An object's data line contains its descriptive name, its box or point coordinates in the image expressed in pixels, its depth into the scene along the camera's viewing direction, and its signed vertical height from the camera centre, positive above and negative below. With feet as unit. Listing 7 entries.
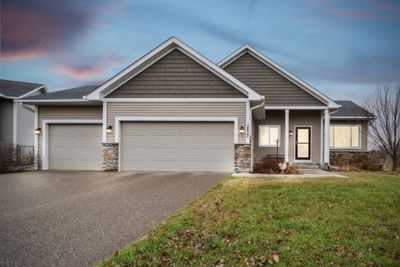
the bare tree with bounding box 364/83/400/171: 57.21 +3.01
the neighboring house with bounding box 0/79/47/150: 77.25 +3.76
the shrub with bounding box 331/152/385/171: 55.98 -3.83
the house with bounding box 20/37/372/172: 47.06 +2.66
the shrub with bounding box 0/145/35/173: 49.95 -3.54
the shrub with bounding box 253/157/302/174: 47.21 -4.11
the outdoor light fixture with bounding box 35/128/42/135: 51.83 +0.88
